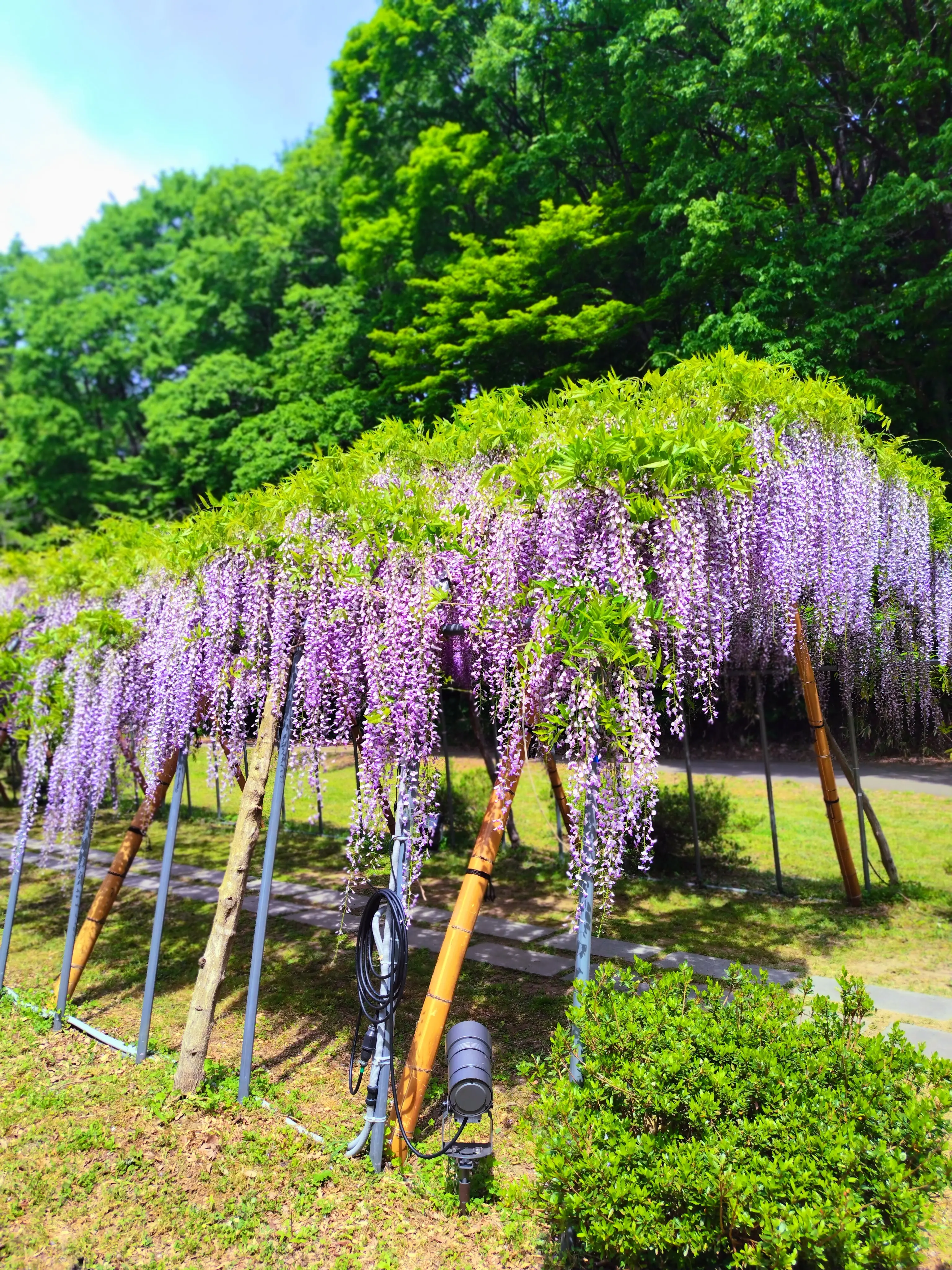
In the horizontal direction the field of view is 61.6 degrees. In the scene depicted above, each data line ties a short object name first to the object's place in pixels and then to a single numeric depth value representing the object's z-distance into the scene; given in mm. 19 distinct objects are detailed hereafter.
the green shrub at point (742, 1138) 2873
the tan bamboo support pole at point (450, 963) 4484
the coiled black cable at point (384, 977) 4418
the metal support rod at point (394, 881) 4277
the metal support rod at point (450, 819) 11639
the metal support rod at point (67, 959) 6375
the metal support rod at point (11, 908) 7035
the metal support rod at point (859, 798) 8531
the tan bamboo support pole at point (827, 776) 8062
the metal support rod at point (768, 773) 8898
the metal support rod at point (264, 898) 5027
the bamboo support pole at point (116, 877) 6820
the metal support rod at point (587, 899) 4289
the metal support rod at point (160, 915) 5648
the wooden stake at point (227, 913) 5176
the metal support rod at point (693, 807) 9375
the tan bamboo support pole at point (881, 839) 8648
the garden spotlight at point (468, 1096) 3826
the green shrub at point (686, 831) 10711
